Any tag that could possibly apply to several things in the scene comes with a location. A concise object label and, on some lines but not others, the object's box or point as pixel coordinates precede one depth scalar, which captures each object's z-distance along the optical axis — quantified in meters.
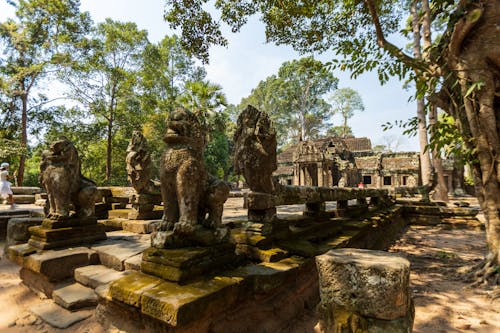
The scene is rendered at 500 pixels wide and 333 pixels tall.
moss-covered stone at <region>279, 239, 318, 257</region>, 3.19
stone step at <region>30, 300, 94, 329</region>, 2.43
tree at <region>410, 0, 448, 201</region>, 12.03
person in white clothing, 7.73
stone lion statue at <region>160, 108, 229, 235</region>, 2.30
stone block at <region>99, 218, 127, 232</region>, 4.92
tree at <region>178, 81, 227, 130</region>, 17.28
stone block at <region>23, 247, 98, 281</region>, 2.91
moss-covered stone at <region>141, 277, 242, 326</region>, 1.67
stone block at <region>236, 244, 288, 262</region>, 2.85
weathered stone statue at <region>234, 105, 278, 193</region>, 3.06
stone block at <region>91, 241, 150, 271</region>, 3.00
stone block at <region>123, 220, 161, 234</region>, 4.47
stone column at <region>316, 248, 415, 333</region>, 1.72
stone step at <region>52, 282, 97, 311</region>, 2.62
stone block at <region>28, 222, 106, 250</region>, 3.31
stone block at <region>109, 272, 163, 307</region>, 1.89
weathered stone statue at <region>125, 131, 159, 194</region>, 5.00
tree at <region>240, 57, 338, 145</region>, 30.47
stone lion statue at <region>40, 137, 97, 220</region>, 3.51
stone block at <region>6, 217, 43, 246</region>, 3.94
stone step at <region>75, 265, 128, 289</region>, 2.72
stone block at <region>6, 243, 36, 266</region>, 3.28
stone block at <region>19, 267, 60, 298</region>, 2.99
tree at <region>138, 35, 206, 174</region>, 19.67
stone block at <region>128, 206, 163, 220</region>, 4.95
